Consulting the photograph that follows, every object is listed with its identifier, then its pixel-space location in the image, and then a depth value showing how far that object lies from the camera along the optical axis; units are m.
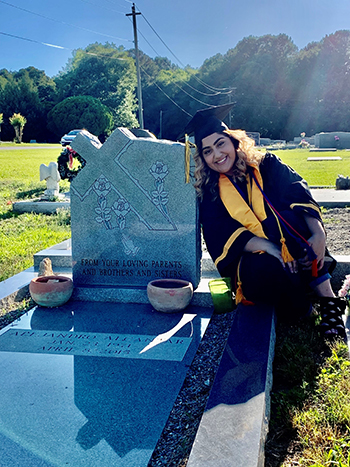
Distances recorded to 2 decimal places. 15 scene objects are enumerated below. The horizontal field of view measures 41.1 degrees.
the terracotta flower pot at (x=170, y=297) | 3.73
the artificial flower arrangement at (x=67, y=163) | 10.77
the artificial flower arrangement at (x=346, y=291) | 3.49
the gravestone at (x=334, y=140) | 35.50
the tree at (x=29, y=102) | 46.97
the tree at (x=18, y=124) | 36.22
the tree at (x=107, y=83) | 48.06
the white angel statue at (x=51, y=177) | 9.76
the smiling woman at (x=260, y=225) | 3.25
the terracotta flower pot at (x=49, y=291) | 3.92
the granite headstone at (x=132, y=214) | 4.05
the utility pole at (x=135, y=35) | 28.53
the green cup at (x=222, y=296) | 3.60
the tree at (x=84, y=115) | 43.12
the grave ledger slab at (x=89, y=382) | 2.19
